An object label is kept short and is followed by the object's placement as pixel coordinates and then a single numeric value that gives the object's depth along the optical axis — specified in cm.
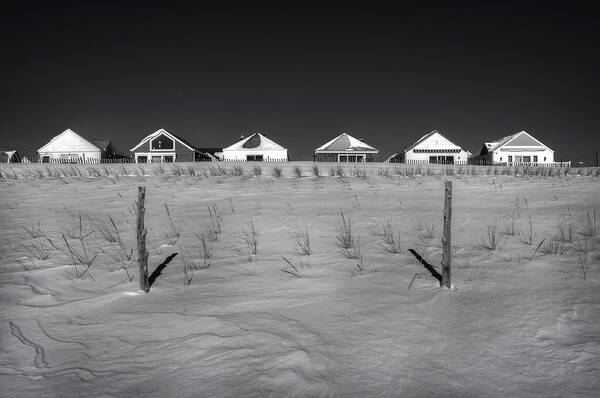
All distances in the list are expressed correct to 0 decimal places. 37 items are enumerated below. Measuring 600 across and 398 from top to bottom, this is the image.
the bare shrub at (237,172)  1598
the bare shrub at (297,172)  1574
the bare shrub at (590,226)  638
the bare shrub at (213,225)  710
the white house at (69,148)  4925
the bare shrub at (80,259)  562
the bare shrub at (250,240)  621
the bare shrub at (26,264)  571
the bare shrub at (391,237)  624
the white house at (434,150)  5134
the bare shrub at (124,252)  606
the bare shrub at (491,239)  602
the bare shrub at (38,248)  623
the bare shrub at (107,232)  705
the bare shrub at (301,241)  620
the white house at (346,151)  5066
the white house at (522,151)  5056
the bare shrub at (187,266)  515
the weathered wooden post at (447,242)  462
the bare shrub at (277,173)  1568
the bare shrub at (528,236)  620
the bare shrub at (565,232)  616
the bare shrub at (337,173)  1560
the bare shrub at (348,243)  601
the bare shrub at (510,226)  668
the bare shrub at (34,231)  728
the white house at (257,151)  5088
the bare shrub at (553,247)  568
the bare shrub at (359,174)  1495
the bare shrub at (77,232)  723
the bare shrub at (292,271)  524
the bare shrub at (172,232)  709
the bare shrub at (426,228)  685
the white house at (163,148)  4741
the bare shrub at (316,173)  1590
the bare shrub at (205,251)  580
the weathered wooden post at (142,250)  477
